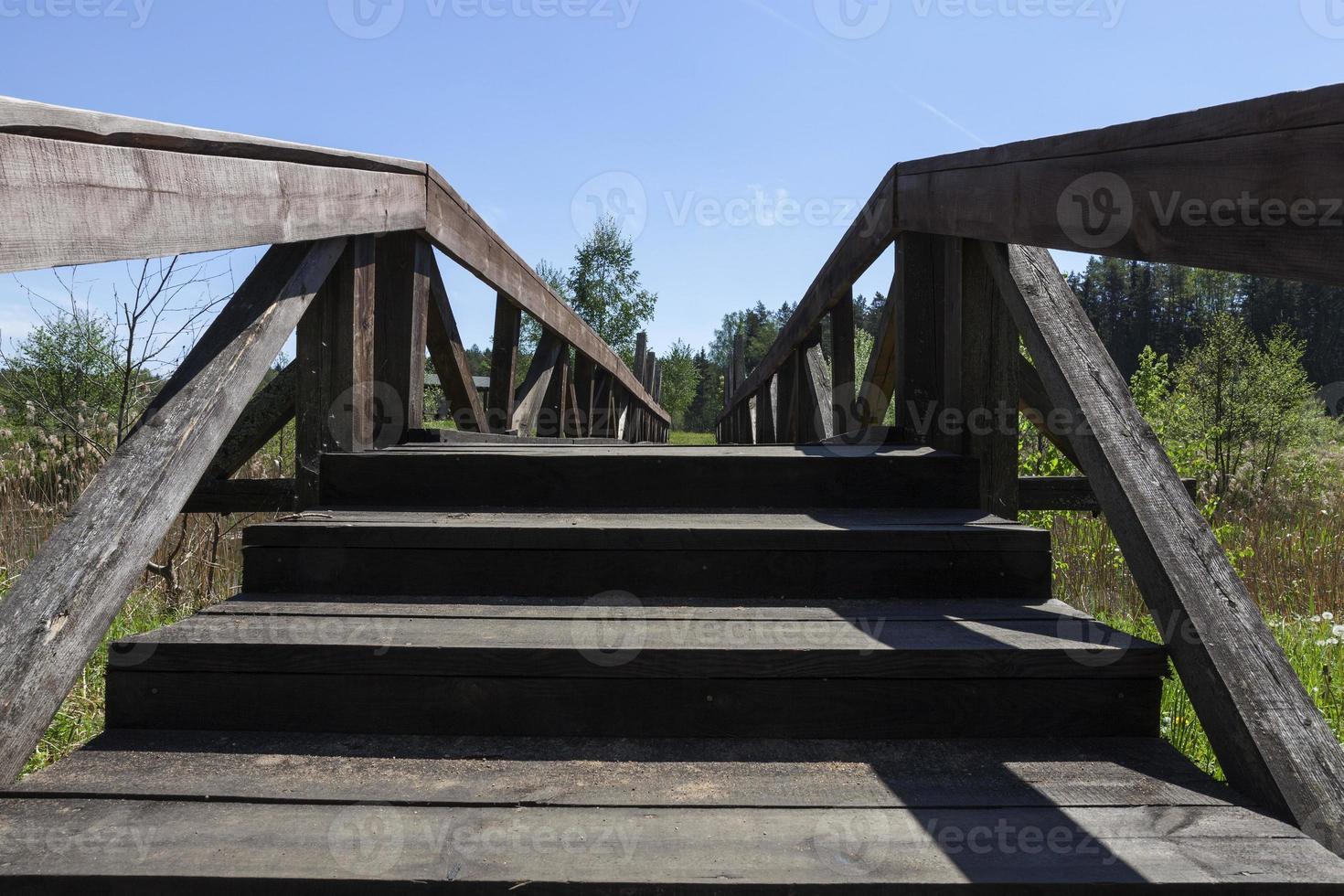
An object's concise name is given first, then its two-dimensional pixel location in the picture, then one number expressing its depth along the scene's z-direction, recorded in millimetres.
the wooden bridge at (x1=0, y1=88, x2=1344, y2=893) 1117
